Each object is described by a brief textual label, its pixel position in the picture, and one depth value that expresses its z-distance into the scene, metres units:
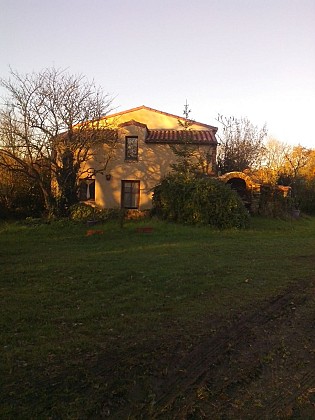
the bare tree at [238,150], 29.55
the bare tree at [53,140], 18.70
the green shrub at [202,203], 17.30
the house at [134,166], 23.03
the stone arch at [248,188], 21.11
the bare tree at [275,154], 36.00
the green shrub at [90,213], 18.61
